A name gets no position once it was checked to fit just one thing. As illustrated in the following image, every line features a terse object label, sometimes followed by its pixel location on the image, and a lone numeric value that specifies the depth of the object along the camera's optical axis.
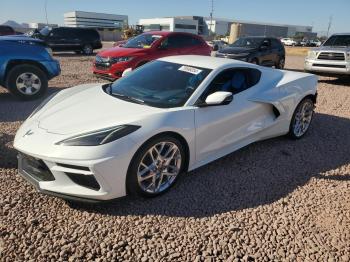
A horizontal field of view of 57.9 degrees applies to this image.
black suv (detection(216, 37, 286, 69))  11.87
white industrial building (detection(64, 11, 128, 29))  122.02
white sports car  2.80
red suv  8.58
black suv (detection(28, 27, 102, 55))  19.42
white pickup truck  9.98
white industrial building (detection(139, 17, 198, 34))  103.35
